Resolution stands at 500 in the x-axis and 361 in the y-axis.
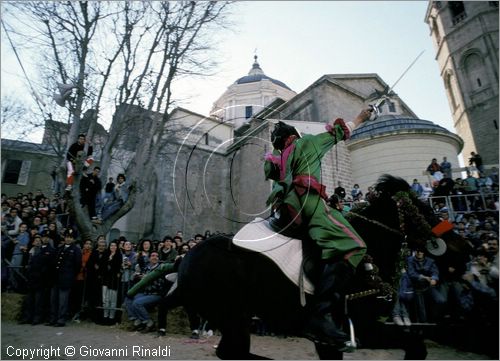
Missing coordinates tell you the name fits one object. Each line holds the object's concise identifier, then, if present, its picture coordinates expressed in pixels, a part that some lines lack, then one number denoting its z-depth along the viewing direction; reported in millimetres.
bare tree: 13011
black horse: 3592
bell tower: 35844
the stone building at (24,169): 27878
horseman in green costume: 3369
